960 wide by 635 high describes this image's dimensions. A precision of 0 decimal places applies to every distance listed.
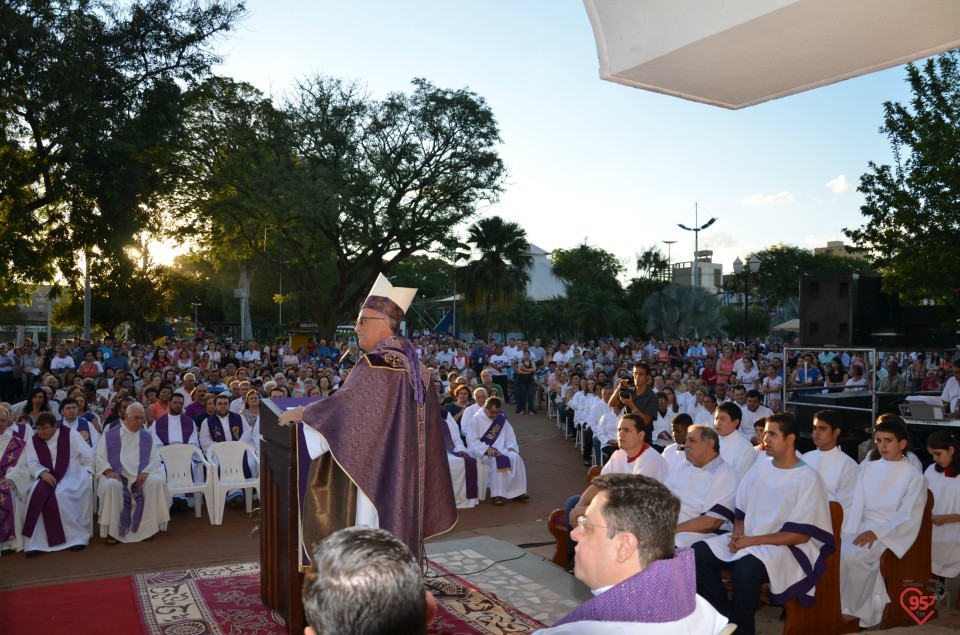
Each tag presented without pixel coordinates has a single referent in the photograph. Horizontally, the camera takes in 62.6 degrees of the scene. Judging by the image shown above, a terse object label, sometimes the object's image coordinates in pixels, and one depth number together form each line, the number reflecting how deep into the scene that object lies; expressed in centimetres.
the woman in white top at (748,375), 1510
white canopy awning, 210
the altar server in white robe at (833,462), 594
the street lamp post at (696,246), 3853
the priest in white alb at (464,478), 938
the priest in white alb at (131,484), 755
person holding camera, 899
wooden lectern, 447
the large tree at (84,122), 1426
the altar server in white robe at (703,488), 521
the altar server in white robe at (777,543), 453
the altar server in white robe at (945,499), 559
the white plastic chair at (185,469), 840
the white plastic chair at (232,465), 861
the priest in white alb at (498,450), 962
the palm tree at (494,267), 2938
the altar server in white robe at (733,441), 641
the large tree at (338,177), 2358
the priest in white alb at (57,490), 711
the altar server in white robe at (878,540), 518
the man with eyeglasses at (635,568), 206
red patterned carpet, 484
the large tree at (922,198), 1173
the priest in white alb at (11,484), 705
